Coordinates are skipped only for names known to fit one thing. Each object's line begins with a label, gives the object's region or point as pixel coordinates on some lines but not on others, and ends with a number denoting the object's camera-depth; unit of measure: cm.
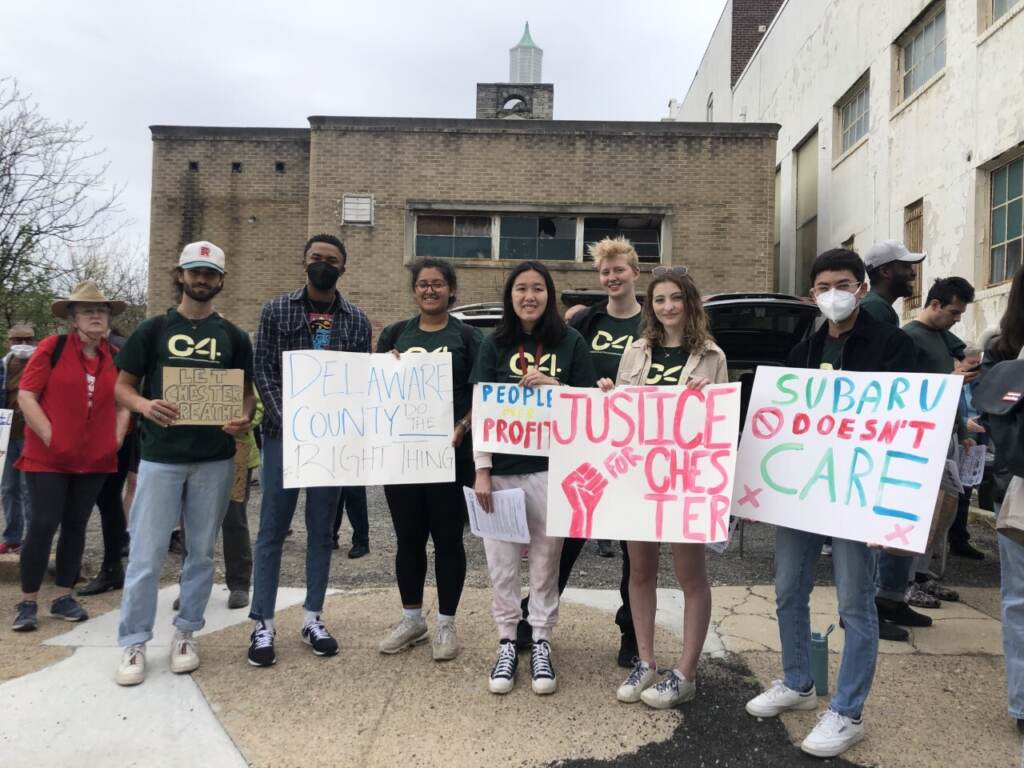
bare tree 1366
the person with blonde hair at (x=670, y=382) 307
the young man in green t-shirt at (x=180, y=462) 340
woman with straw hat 399
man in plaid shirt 358
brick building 1497
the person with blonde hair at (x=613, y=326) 361
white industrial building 916
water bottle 319
